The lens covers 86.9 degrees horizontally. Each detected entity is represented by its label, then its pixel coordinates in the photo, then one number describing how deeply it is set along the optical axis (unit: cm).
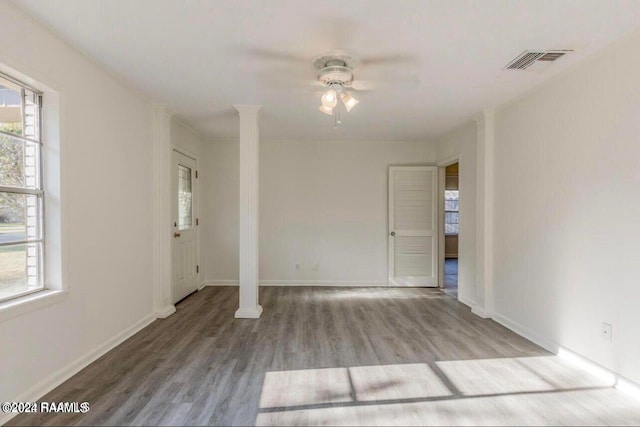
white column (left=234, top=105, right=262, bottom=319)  391
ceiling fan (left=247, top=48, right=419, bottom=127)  264
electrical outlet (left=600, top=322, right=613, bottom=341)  248
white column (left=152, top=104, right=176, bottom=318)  390
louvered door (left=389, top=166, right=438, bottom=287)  567
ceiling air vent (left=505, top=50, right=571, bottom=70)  257
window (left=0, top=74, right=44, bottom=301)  212
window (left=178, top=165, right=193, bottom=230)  482
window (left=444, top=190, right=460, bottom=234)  938
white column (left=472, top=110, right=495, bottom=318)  402
